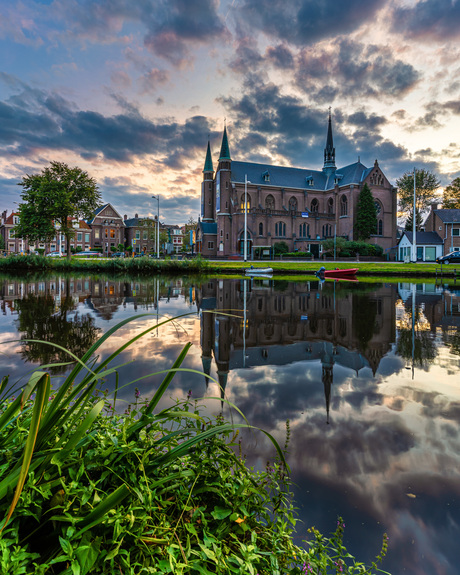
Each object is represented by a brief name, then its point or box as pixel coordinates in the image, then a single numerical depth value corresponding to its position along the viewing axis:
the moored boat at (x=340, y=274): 31.74
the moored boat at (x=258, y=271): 33.10
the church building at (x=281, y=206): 61.41
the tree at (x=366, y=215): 62.56
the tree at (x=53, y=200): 38.41
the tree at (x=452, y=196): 67.62
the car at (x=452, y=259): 41.53
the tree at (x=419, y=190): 70.38
